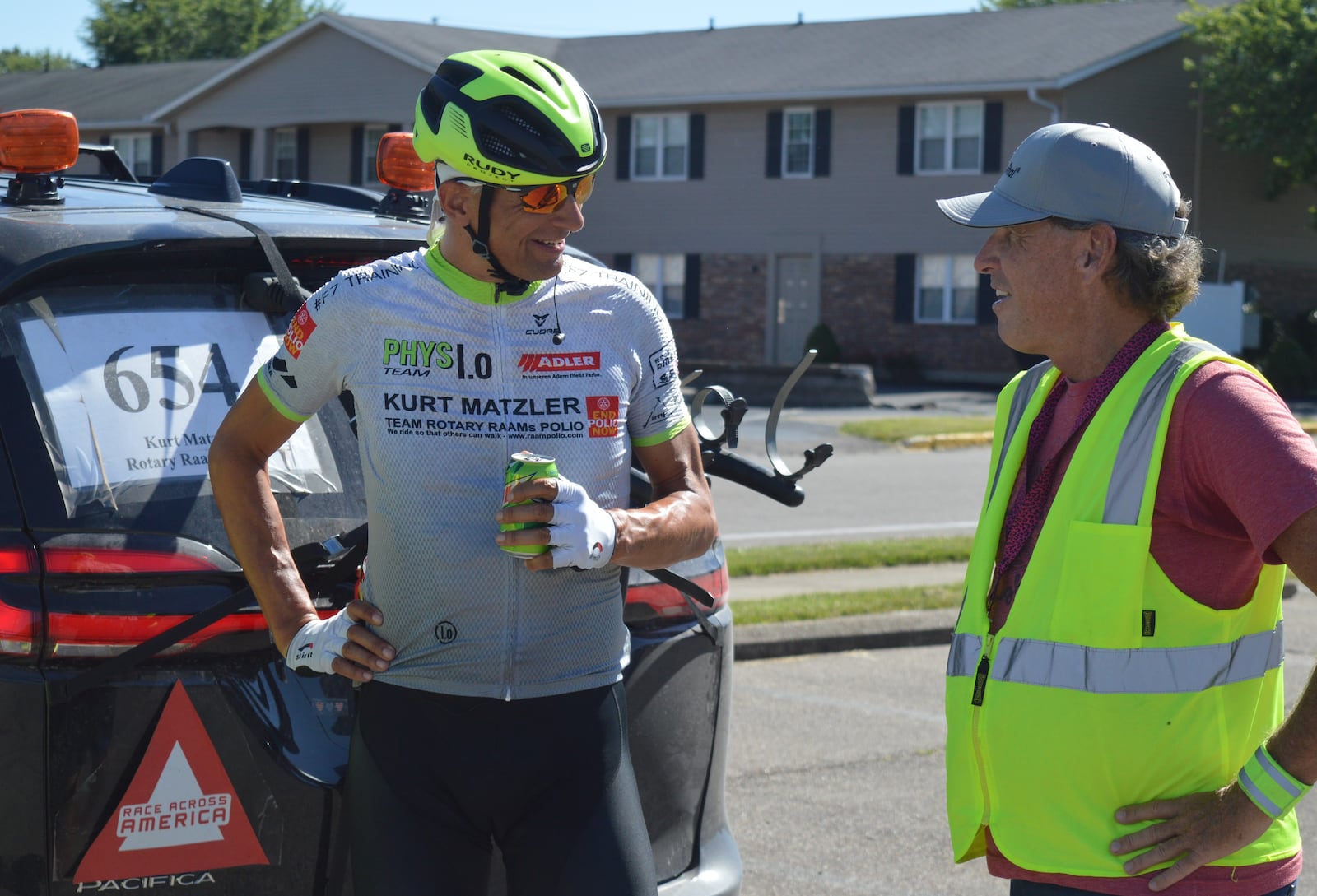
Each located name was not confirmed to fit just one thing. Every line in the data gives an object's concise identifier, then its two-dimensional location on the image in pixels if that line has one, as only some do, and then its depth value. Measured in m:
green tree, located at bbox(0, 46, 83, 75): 79.50
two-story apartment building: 33.75
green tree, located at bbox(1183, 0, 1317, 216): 33.22
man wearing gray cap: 2.45
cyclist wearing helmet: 2.75
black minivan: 2.83
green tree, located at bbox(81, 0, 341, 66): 72.50
